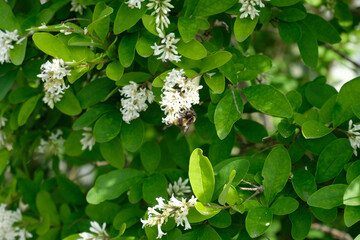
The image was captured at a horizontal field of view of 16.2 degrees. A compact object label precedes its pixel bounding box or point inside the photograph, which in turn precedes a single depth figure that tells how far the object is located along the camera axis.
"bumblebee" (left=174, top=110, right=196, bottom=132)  0.89
